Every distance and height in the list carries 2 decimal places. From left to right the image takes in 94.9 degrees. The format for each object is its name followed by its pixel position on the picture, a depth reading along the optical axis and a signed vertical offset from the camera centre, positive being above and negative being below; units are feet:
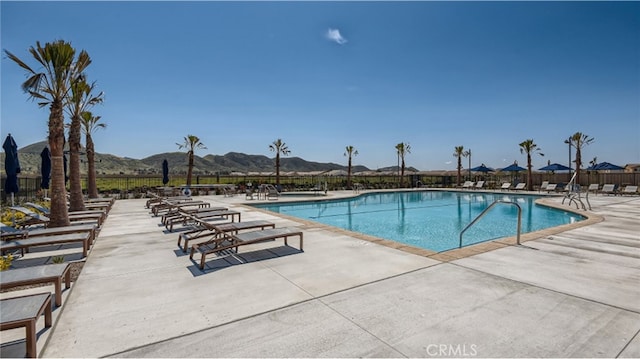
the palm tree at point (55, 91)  22.43 +7.13
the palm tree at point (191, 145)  74.95 +9.20
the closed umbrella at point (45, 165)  34.24 +1.97
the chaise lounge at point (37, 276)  9.49 -3.21
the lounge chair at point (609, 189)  59.62 -2.38
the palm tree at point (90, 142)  44.27 +6.10
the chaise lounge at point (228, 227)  17.90 -3.02
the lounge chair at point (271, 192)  54.77 -2.25
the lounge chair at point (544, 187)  69.75 -2.16
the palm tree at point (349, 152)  92.15 +8.69
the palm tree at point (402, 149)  96.17 +9.89
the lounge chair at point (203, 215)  25.03 -3.03
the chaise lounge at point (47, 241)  15.25 -3.28
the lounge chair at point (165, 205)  30.12 -2.86
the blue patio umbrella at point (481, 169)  89.61 +2.92
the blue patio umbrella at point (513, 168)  82.15 +2.87
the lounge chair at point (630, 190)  58.34 -2.57
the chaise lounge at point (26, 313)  6.97 -3.29
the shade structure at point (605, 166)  71.39 +2.82
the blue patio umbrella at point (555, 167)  76.36 +2.74
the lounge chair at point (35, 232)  17.71 -3.12
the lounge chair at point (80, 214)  25.96 -2.93
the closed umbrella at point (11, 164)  26.50 +1.67
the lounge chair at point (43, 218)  22.71 -3.07
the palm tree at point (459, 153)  100.17 +9.00
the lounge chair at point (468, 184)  82.81 -1.69
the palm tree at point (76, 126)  30.81 +6.26
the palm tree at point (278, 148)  88.22 +9.69
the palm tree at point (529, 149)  78.07 +7.75
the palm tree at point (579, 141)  80.38 +10.09
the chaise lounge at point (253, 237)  16.32 -3.31
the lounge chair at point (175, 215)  26.08 -3.22
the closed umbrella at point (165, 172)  62.69 +1.90
